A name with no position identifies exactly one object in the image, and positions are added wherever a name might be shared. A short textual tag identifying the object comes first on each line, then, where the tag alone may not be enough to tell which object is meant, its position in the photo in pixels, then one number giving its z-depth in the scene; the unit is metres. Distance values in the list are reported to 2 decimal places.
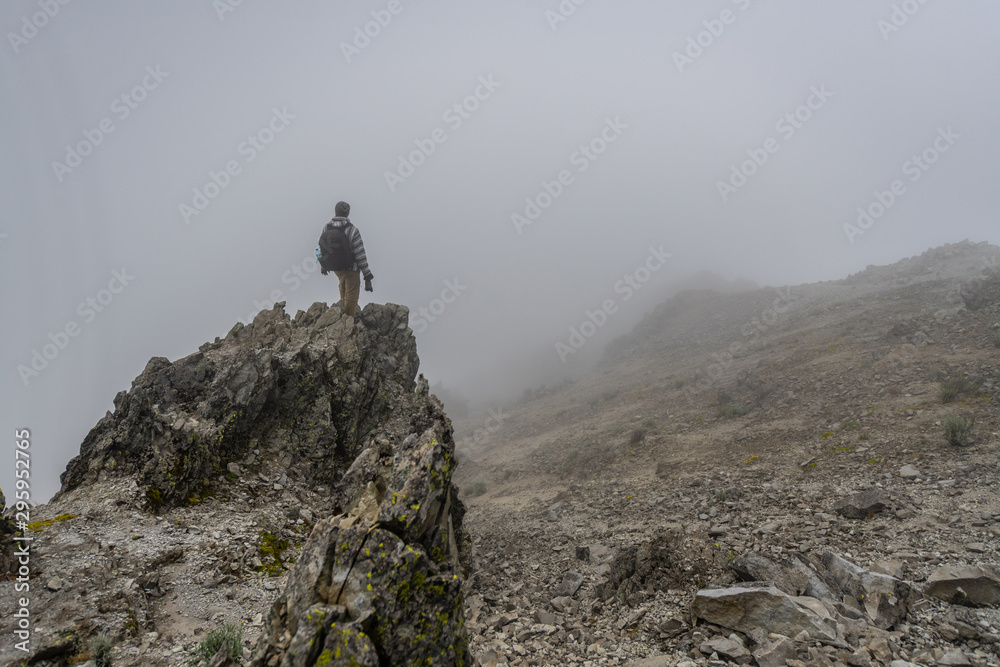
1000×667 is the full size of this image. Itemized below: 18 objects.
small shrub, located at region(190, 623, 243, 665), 6.12
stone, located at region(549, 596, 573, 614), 9.32
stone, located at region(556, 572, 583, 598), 10.01
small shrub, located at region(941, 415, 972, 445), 12.73
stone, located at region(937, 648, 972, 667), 5.72
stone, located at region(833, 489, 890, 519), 10.29
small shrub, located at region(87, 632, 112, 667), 6.28
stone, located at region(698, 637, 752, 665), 6.34
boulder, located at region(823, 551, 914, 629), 6.82
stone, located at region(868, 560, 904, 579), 7.74
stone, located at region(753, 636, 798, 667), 5.98
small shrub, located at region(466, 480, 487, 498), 24.01
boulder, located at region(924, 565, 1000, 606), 6.68
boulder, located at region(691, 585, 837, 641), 6.50
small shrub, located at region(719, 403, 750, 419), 22.39
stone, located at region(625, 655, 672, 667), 6.71
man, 14.15
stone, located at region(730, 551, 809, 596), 7.73
